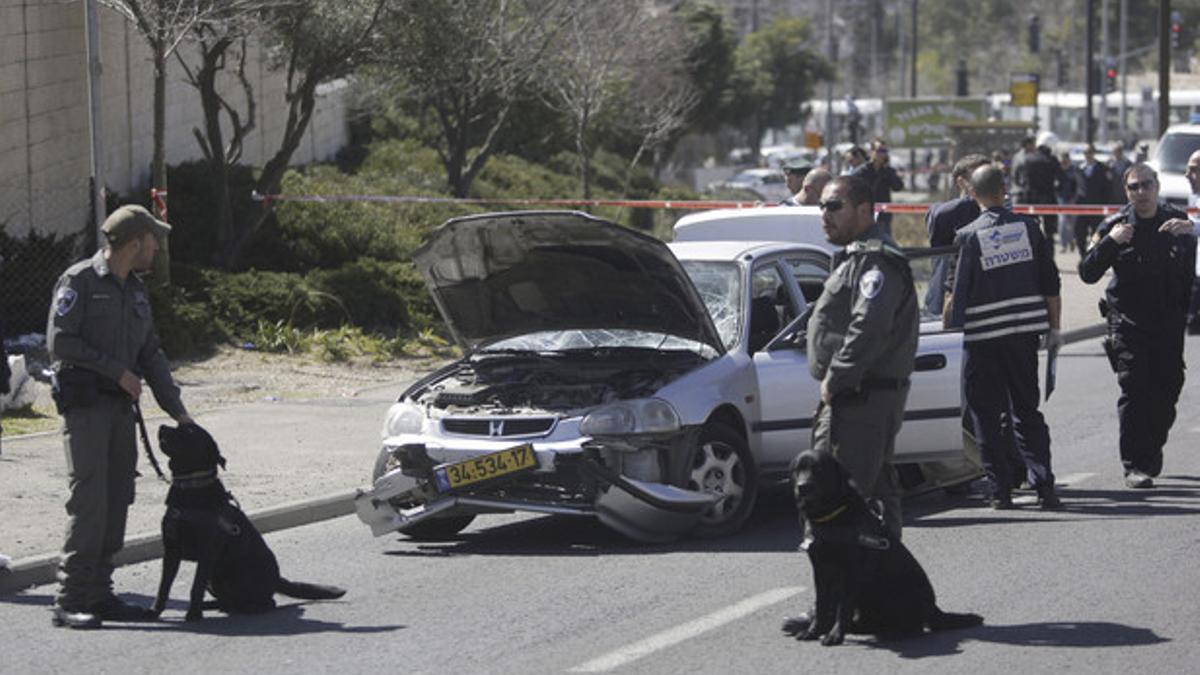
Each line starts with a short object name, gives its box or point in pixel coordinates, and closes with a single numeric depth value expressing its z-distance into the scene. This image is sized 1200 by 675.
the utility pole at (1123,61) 67.06
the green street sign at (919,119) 53.60
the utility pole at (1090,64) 44.28
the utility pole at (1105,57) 63.62
